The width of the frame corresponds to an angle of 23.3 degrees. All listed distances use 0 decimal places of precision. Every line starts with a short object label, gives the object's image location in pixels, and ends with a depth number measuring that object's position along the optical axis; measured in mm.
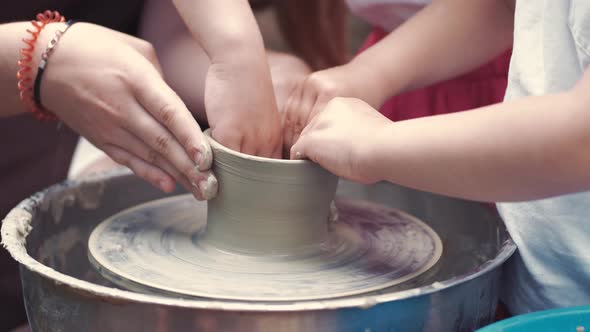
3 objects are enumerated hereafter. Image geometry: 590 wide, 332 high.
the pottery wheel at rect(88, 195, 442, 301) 1139
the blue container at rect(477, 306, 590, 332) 1052
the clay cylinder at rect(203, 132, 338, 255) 1155
